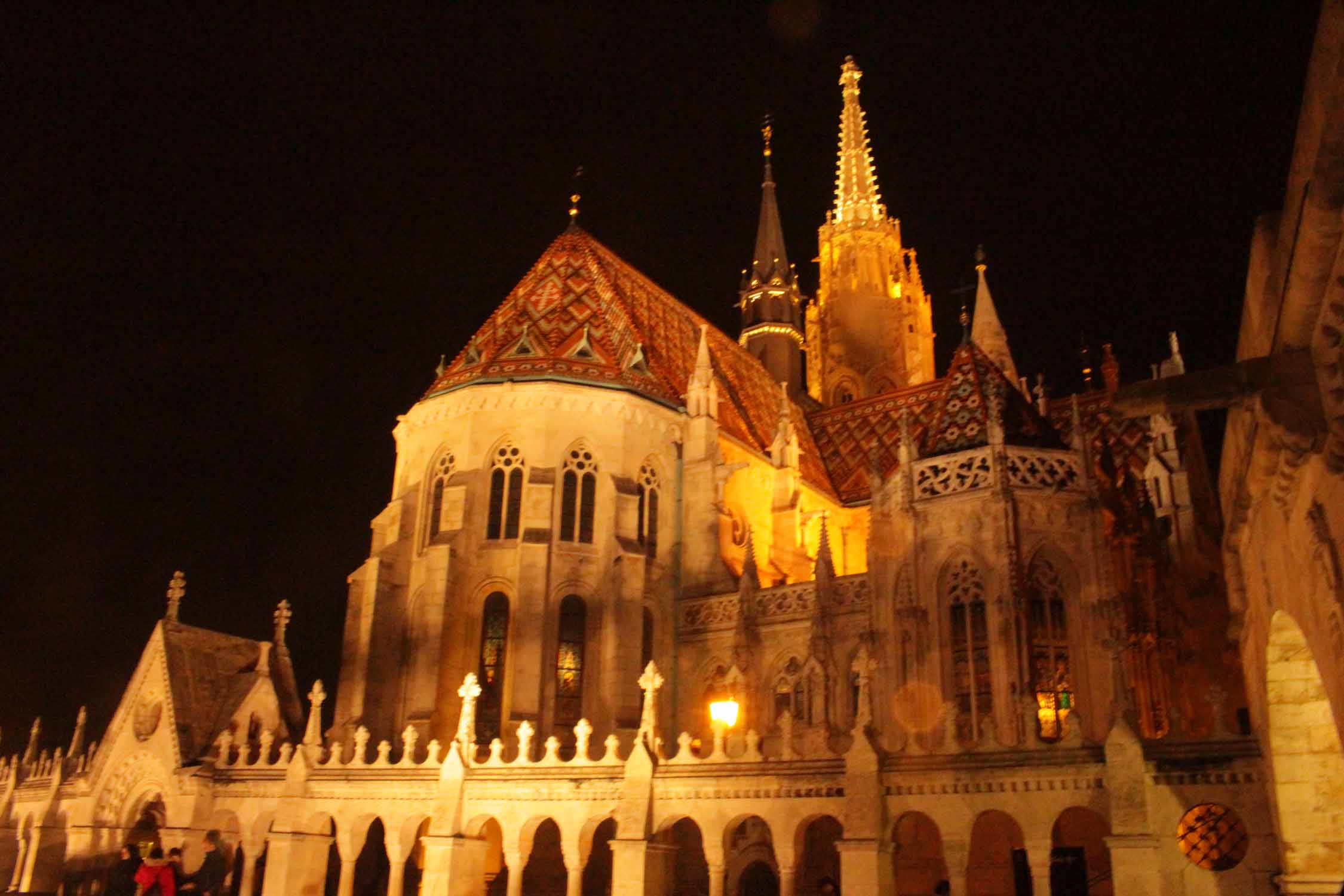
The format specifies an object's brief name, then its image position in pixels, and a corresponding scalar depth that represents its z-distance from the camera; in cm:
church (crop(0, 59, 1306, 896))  1581
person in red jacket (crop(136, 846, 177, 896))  1631
